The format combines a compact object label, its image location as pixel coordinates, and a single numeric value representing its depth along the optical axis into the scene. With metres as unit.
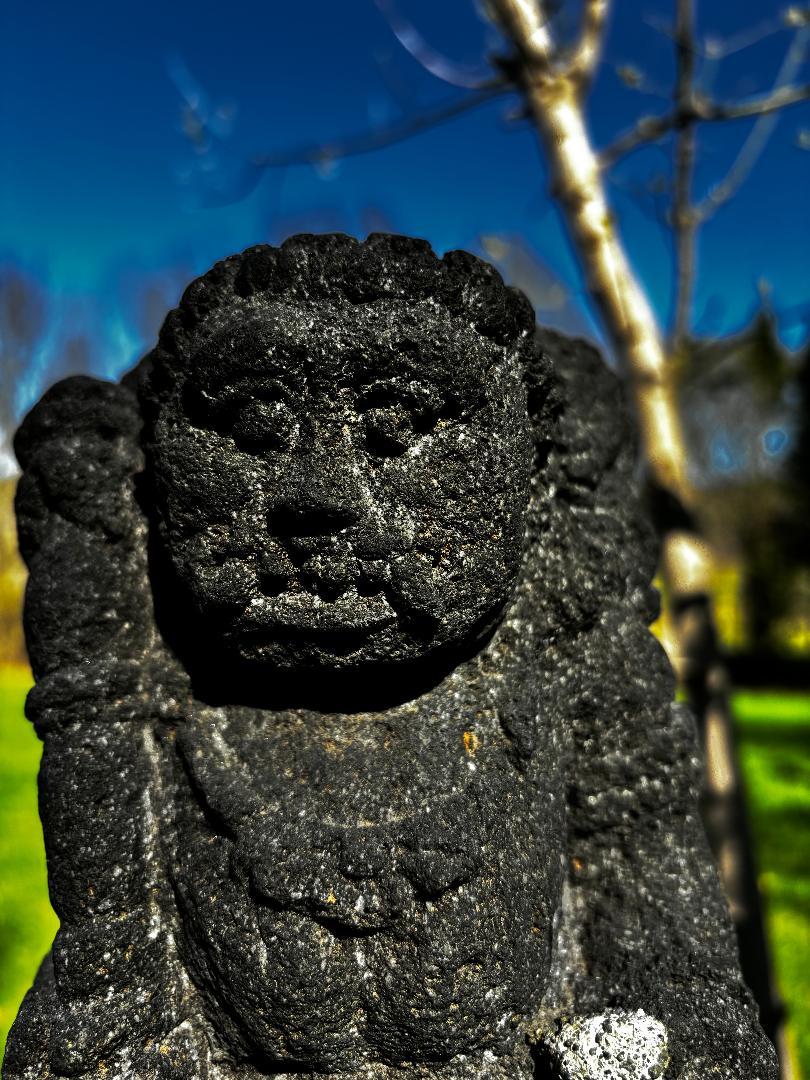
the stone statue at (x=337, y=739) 0.38
